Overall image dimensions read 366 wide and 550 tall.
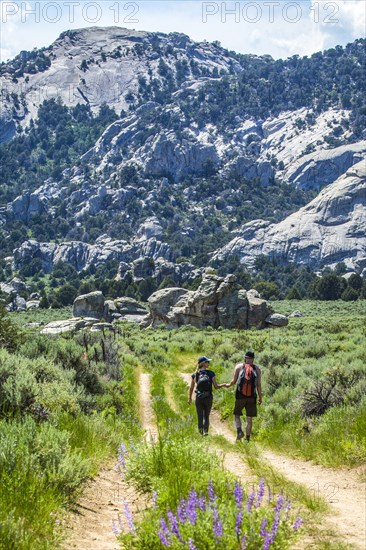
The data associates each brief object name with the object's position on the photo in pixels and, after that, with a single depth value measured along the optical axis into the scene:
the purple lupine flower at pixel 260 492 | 5.04
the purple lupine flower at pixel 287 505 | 4.80
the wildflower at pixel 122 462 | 6.43
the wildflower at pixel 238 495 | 4.65
